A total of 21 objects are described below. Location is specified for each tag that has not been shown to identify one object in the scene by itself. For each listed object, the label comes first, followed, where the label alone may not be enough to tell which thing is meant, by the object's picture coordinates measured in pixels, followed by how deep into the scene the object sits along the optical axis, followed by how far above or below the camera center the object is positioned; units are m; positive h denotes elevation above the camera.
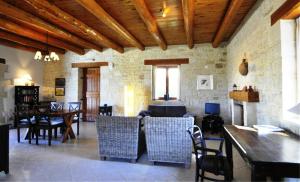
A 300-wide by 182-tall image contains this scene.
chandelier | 5.02 +0.92
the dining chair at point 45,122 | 4.49 -0.70
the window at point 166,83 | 7.13 +0.32
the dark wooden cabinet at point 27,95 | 6.64 -0.07
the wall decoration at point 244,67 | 4.19 +0.50
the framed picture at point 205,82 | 6.66 +0.32
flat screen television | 6.30 -0.54
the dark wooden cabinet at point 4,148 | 2.83 -0.79
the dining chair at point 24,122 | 4.60 -0.68
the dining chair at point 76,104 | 5.85 -0.37
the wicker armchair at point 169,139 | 3.12 -0.76
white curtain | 2.55 +0.54
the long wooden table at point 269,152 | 1.37 -0.49
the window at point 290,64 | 2.58 +0.35
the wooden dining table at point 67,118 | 4.51 -0.64
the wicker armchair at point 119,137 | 3.34 -0.76
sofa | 6.40 -0.62
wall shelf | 3.55 -0.09
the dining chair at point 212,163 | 2.25 -0.83
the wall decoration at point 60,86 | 7.91 +0.26
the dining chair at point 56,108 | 5.08 -0.42
